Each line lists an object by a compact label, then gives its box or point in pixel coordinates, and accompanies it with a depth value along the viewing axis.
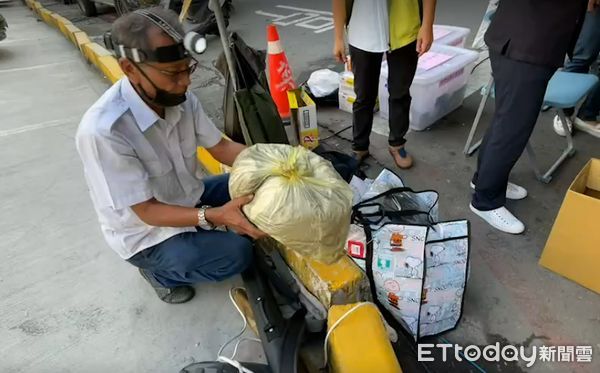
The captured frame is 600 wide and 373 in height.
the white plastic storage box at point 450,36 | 3.15
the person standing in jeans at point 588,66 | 2.46
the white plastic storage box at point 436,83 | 2.70
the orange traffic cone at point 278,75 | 2.79
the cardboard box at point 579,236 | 1.54
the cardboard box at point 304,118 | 2.59
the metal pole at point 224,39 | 1.75
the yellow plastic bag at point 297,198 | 1.16
